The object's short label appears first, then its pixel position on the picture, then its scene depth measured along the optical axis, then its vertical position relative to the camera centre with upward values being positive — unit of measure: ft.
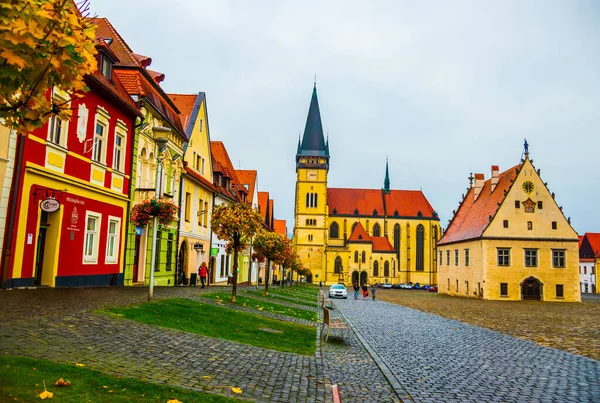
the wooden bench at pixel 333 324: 47.61 -5.13
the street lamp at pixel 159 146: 53.11 +12.58
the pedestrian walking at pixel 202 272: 98.05 -1.34
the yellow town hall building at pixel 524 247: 168.14 +9.24
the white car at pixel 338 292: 161.52 -7.16
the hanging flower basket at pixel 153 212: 65.62 +6.80
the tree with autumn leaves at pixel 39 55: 13.61 +5.78
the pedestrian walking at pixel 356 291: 162.40 -6.64
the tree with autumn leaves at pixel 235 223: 72.33 +6.11
